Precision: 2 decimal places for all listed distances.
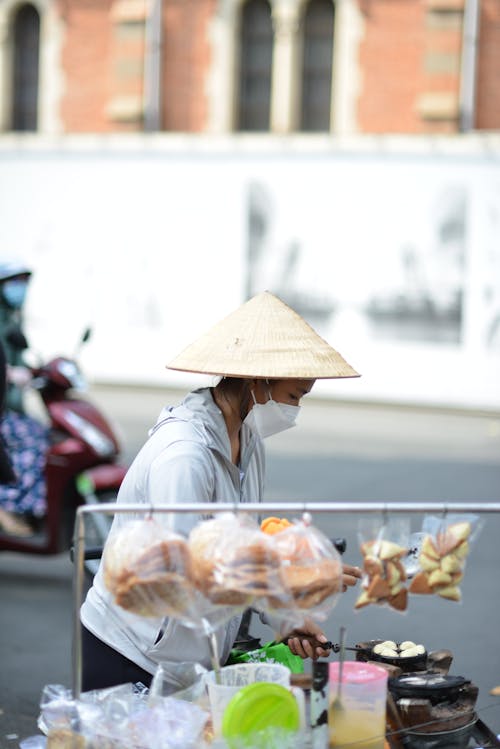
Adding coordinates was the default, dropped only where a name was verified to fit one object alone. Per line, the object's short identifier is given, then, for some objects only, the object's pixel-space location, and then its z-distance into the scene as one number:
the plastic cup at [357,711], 4.88
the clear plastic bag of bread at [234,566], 4.68
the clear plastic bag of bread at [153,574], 4.73
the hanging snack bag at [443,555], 4.98
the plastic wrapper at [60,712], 4.93
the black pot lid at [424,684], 5.58
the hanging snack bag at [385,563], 4.90
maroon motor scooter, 14.17
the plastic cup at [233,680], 4.91
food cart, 4.71
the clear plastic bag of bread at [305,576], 4.75
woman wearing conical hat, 5.84
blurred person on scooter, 14.56
